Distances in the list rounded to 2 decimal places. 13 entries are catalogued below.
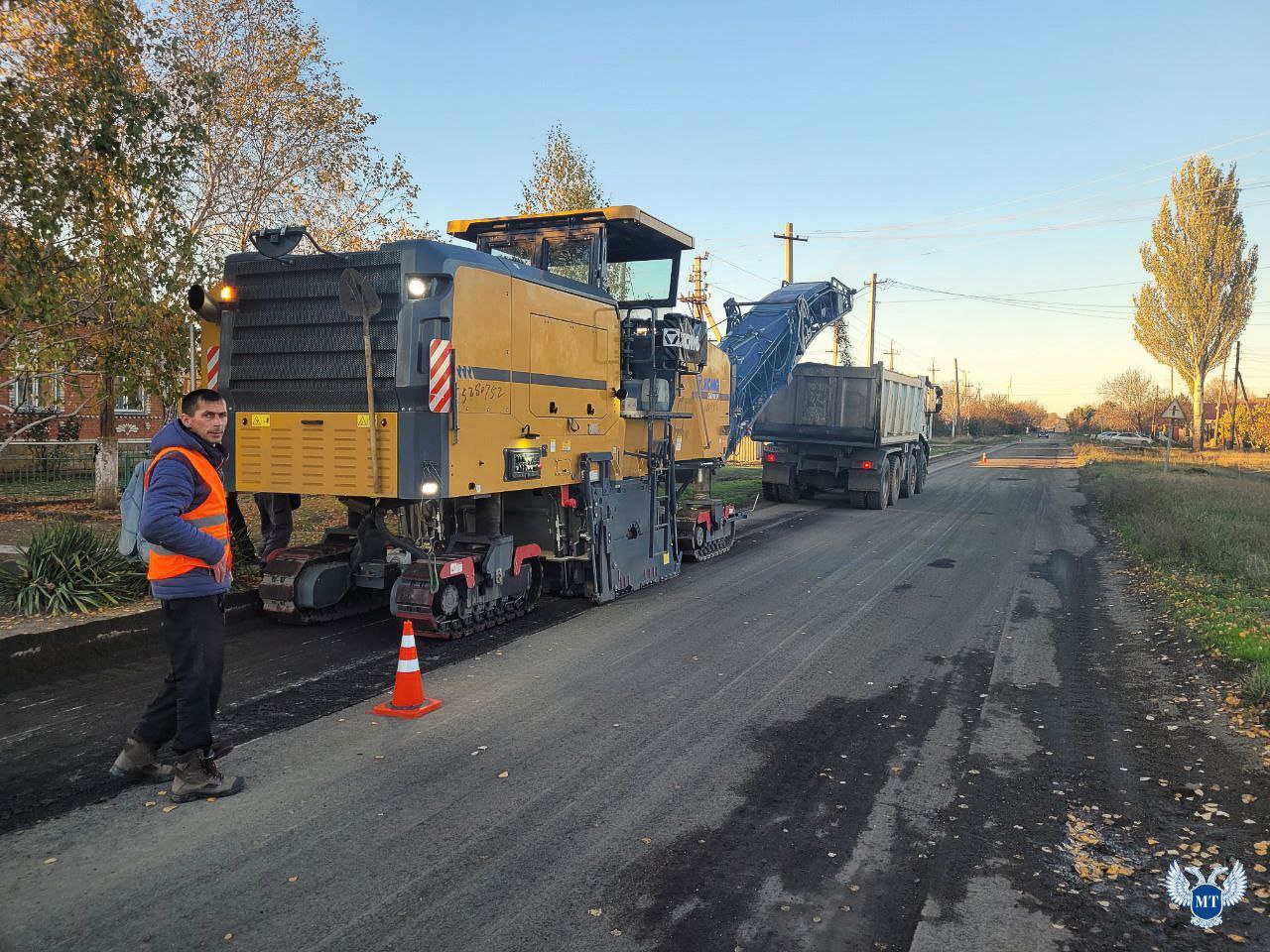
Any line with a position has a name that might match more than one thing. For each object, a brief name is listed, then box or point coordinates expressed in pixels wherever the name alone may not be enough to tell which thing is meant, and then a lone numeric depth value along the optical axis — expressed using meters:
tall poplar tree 44.75
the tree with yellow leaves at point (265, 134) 12.62
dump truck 18.53
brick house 12.95
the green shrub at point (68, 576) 7.26
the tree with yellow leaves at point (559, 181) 19.19
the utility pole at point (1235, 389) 51.60
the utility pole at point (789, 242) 29.70
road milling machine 6.68
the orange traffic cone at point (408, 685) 5.59
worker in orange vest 4.18
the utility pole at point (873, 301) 39.44
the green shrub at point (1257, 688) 5.85
